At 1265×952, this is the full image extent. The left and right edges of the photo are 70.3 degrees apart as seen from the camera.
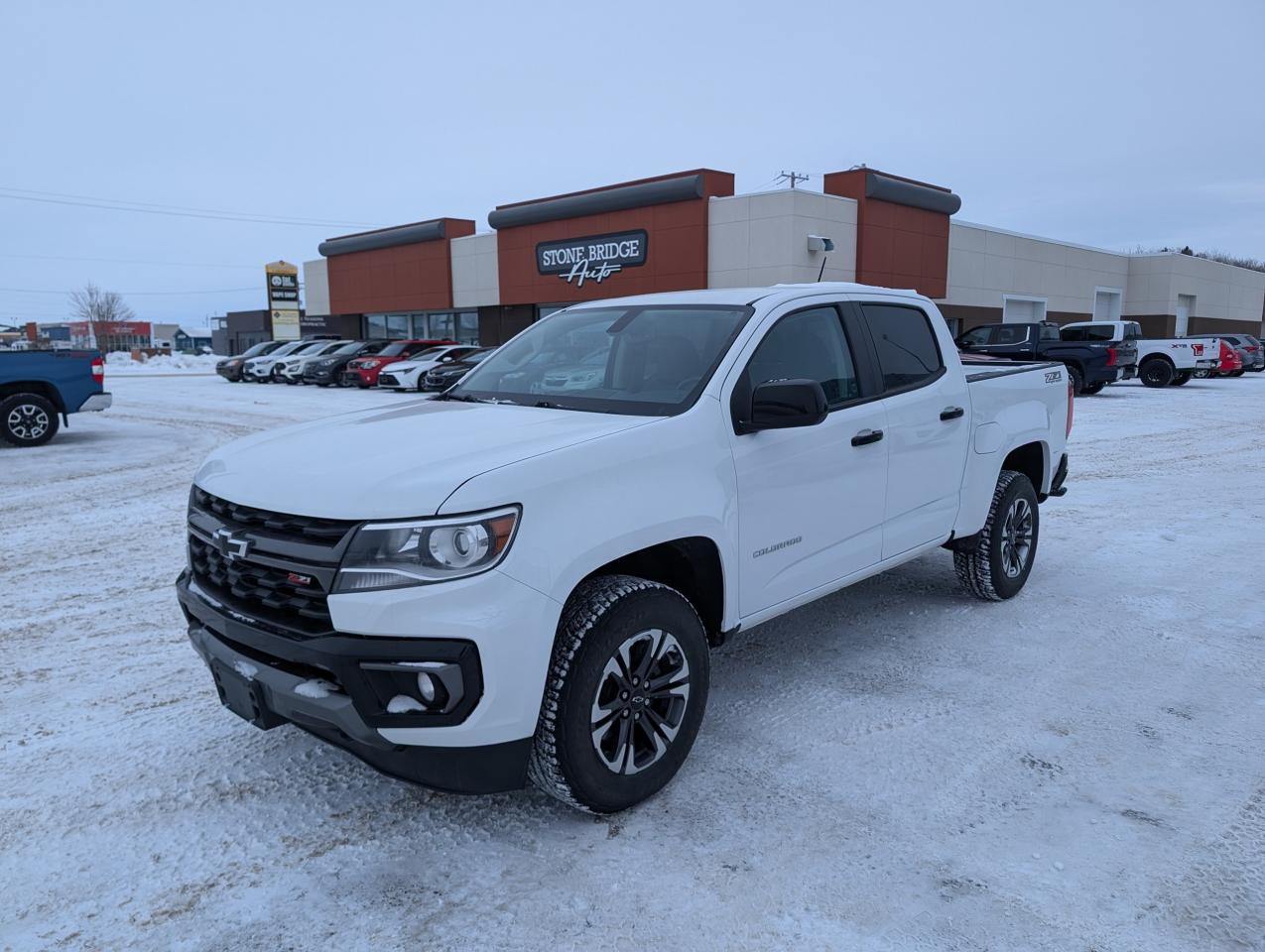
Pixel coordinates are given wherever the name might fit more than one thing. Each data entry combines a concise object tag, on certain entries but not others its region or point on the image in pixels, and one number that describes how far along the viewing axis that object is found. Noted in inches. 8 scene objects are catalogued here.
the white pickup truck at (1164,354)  929.5
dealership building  1082.7
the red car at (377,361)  1092.5
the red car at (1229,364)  1101.1
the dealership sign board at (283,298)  1973.4
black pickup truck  869.3
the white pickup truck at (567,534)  106.8
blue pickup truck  498.6
